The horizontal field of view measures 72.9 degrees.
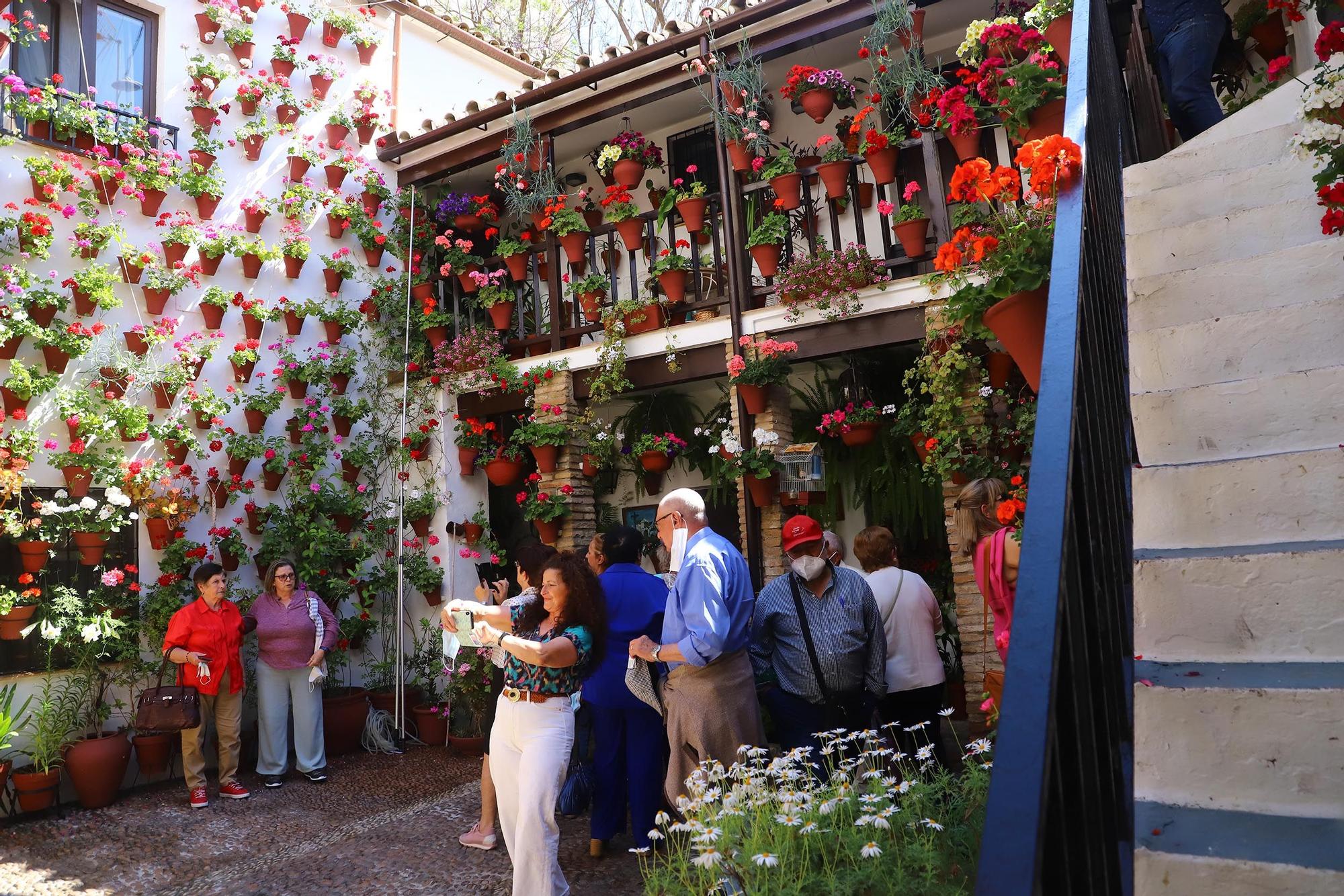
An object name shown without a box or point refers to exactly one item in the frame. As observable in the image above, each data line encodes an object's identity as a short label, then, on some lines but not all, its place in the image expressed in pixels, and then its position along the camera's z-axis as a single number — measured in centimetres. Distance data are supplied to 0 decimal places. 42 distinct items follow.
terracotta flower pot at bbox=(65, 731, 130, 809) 697
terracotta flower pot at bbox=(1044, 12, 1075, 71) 563
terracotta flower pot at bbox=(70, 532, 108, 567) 754
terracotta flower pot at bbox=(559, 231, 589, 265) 919
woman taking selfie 414
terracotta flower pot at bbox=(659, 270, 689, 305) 856
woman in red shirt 724
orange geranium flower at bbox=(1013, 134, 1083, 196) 241
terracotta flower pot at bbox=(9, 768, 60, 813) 671
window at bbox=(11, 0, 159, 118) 825
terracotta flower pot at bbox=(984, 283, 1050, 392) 352
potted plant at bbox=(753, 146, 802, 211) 789
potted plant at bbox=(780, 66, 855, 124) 801
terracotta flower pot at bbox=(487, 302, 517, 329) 986
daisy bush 257
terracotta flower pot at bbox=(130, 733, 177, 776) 753
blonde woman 431
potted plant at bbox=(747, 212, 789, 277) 800
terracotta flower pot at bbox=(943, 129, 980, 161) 688
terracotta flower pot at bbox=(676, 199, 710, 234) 853
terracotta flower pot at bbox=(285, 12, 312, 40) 1005
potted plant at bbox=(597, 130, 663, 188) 915
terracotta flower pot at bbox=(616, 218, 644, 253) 896
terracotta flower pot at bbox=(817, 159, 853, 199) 780
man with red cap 455
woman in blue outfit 503
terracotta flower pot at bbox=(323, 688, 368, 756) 872
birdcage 784
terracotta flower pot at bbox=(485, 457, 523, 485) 975
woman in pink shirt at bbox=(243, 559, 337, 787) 786
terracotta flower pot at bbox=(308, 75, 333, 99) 1017
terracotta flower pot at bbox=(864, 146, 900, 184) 754
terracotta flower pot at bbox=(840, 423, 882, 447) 792
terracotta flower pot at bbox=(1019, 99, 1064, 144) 561
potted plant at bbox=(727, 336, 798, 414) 773
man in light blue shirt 418
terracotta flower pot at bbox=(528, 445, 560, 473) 902
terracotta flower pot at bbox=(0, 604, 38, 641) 712
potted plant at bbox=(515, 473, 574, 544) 893
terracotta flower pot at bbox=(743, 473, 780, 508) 779
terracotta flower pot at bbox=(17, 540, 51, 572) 722
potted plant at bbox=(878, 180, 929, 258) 739
